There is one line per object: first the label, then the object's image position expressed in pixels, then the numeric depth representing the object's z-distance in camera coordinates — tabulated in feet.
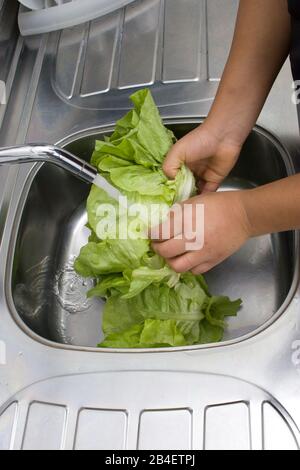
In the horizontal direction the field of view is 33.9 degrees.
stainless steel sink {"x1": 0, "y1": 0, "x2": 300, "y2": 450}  2.61
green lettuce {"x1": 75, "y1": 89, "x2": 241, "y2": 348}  3.16
